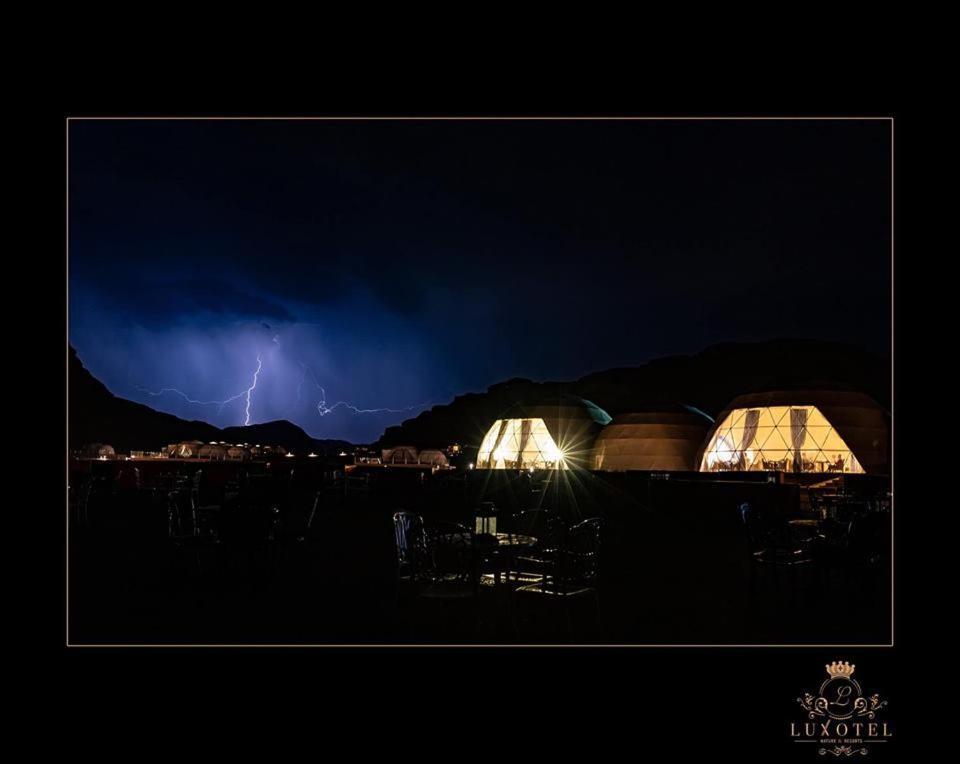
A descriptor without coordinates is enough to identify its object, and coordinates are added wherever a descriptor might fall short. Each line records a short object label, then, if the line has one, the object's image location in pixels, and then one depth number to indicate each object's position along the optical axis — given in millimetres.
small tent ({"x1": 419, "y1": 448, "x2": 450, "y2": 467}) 32719
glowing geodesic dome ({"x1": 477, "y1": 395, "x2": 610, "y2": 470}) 23469
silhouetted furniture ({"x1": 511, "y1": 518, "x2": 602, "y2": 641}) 4434
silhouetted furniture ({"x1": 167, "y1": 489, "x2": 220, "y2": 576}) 5727
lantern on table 5273
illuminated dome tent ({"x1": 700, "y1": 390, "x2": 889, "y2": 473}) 16516
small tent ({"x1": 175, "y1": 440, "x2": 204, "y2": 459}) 30361
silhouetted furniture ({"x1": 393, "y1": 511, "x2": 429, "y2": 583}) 4410
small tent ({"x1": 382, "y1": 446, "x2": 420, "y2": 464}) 34062
